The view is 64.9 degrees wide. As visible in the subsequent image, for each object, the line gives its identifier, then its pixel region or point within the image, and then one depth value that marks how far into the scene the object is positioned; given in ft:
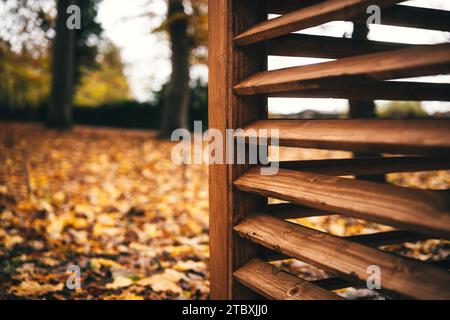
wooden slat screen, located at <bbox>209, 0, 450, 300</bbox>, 2.97
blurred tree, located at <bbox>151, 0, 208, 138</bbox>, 33.17
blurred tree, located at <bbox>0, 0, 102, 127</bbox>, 34.88
